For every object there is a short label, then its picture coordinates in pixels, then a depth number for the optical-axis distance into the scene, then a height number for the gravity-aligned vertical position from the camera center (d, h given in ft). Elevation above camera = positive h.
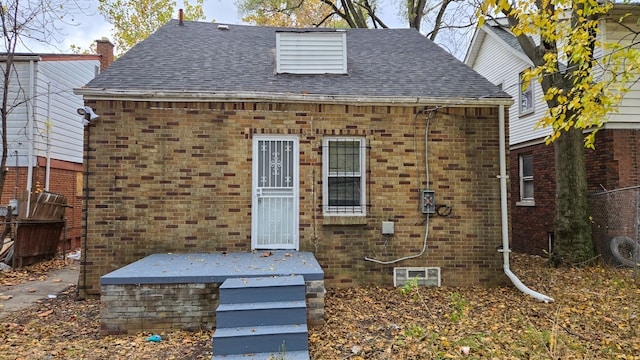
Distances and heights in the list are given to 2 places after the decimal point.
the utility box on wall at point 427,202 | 23.15 -0.40
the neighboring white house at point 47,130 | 34.88 +6.06
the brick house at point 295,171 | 22.00 +1.37
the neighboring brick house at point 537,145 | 30.40 +4.31
